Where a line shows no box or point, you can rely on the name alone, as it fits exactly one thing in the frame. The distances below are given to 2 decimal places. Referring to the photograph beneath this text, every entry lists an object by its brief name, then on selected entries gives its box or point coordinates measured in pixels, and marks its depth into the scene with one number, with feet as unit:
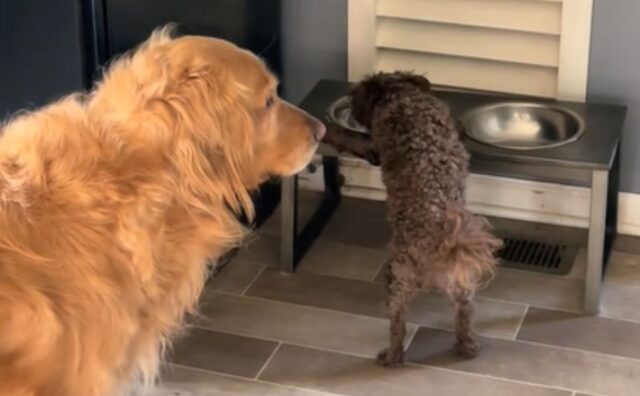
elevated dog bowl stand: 8.57
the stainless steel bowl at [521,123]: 9.34
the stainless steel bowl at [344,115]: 9.05
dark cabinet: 7.71
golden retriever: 5.20
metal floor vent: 9.57
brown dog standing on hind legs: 7.84
